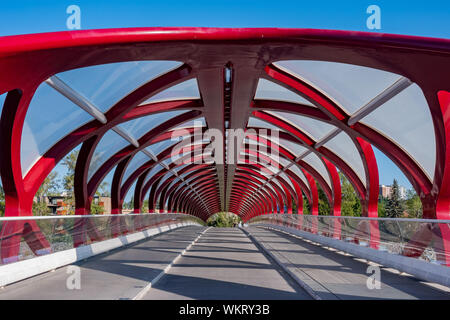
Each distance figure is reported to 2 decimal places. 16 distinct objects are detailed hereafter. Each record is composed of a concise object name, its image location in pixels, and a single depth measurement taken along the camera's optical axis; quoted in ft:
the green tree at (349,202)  268.62
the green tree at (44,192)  158.81
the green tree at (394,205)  249.34
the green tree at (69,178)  171.46
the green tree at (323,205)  274.36
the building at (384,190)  606.71
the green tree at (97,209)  212.76
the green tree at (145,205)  356.20
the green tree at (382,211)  273.95
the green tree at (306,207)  321.62
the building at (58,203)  261.38
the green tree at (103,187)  190.52
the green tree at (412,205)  292.53
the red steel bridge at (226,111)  30.42
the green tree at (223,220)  406.62
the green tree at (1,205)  145.44
